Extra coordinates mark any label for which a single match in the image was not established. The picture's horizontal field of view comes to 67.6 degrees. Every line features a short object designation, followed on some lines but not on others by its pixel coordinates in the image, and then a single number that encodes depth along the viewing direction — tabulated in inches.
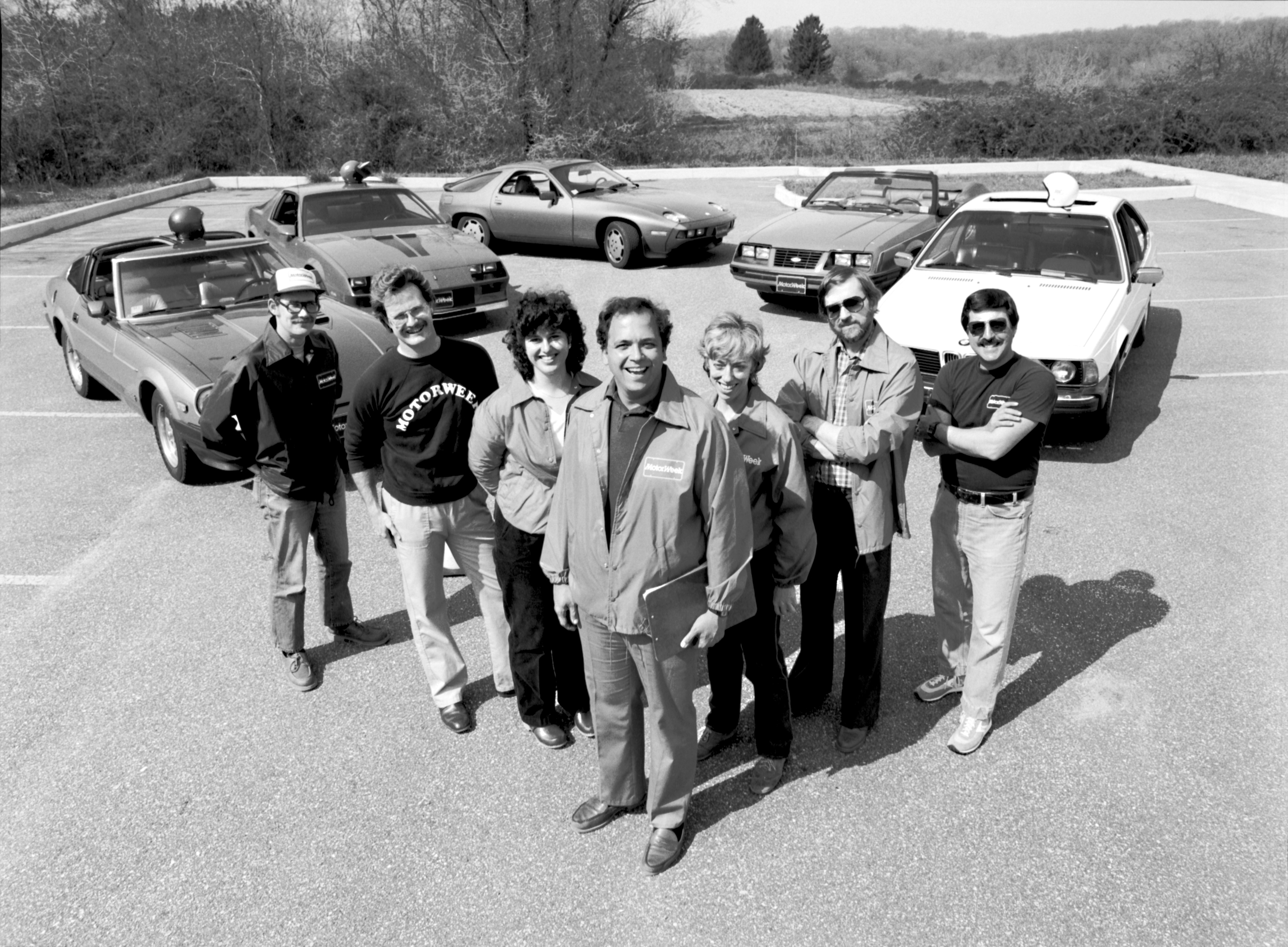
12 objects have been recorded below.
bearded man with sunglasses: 133.6
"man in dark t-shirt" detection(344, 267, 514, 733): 145.9
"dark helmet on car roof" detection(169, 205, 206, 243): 300.8
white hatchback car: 259.8
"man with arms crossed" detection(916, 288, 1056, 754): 139.0
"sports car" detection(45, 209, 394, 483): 254.5
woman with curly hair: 135.1
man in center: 112.3
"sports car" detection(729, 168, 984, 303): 394.9
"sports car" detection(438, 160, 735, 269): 498.0
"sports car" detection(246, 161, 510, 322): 379.9
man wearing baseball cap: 160.1
